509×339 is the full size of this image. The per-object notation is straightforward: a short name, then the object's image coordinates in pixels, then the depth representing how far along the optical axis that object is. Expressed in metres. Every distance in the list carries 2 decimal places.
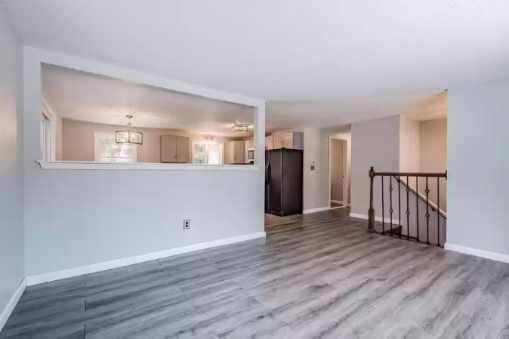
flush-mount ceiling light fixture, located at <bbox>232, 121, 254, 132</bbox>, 5.99
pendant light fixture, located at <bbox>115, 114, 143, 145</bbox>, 5.04
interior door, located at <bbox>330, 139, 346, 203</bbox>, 7.88
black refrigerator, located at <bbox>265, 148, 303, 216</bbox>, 6.11
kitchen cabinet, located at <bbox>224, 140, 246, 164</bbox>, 8.07
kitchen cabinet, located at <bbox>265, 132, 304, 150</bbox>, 6.44
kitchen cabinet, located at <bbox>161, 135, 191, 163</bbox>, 7.12
